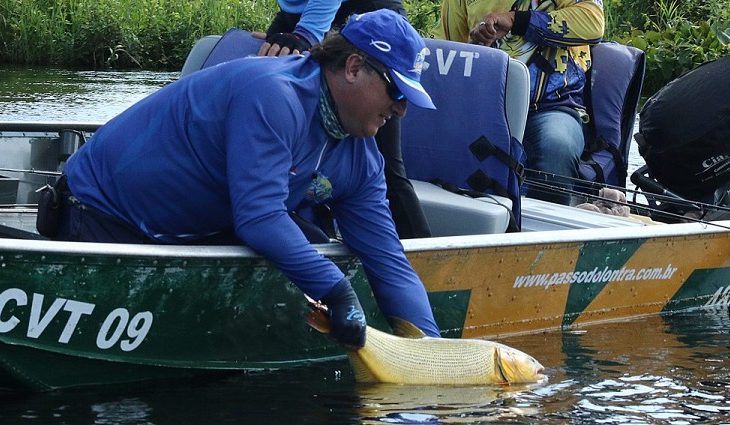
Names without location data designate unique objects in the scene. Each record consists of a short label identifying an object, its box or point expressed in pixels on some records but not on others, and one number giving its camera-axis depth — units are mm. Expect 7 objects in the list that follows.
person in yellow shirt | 12069
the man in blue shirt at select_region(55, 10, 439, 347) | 7389
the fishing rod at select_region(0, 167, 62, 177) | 10558
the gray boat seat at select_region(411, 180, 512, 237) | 9923
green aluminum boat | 7654
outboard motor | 12035
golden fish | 7953
